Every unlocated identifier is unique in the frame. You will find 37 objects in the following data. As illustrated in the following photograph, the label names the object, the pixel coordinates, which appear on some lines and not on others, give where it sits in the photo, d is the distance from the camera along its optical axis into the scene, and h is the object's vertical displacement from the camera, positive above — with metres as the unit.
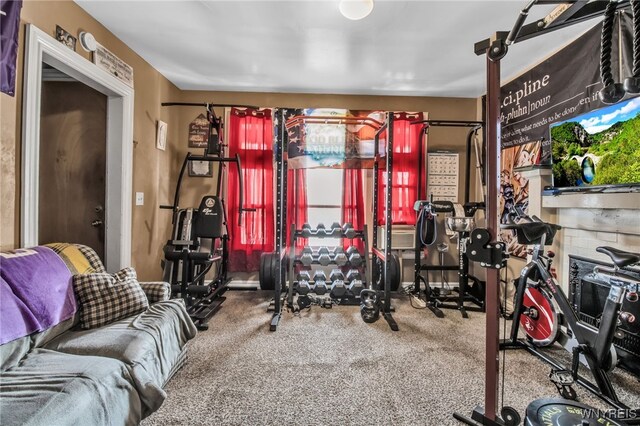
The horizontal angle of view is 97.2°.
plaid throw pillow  1.77 -0.57
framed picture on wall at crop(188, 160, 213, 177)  3.87 +0.61
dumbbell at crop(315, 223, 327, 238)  3.29 -0.21
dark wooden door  2.80 +0.48
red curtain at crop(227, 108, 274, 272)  3.82 +0.62
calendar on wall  3.99 +0.55
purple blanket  1.41 -0.45
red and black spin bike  1.67 -0.73
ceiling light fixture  1.95 +1.45
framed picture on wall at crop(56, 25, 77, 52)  2.06 +1.30
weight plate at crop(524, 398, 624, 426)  1.18 -0.88
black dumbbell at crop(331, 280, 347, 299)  3.08 -0.84
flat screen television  1.87 +0.49
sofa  1.17 -0.74
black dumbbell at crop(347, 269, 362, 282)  3.24 -0.72
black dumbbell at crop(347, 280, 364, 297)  3.13 -0.83
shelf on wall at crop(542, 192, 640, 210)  1.91 +0.11
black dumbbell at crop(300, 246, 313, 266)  3.18 -0.51
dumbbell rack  3.20 -0.56
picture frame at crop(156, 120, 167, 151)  3.36 +0.93
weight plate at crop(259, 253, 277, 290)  3.53 -0.74
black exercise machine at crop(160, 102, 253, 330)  2.90 -0.39
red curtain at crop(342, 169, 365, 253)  3.90 +0.21
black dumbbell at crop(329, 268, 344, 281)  3.24 -0.72
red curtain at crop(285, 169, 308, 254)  3.85 +0.18
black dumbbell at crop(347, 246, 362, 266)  3.27 -0.51
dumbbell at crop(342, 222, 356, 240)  3.24 -0.22
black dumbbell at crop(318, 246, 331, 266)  3.17 -0.49
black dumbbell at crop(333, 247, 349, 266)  3.25 -0.52
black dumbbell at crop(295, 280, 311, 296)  3.05 -0.82
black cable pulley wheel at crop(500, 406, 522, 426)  1.35 -0.98
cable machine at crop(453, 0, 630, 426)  1.29 -0.07
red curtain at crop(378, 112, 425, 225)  3.89 +0.62
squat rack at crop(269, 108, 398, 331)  2.86 +0.30
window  4.04 +0.26
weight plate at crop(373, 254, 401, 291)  3.44 -0.74
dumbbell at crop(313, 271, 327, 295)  3.06 -0.79
